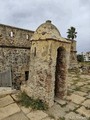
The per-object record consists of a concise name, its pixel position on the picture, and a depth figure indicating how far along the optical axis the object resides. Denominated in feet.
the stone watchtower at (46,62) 8.71
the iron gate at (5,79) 15.44
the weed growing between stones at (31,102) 8.71
